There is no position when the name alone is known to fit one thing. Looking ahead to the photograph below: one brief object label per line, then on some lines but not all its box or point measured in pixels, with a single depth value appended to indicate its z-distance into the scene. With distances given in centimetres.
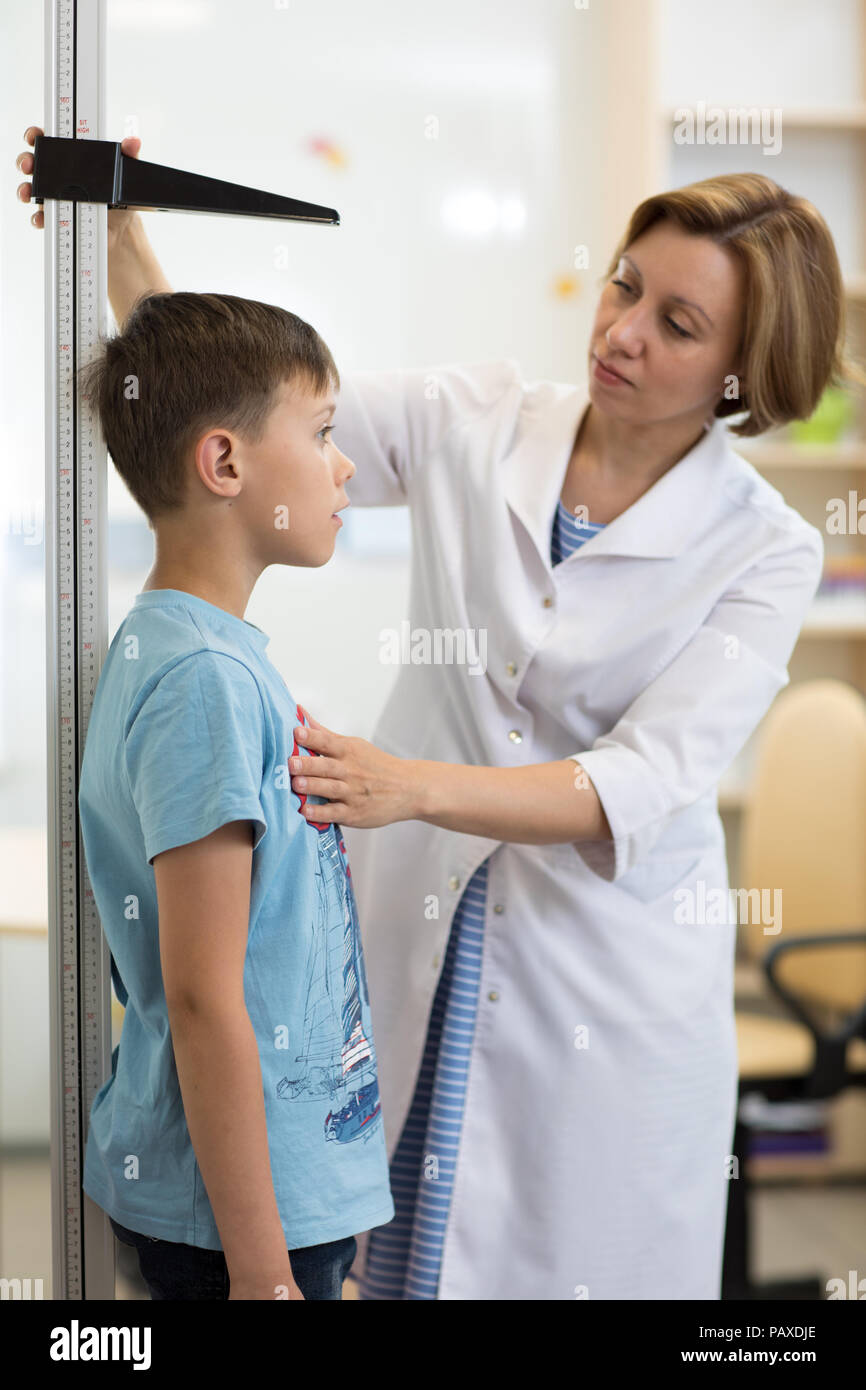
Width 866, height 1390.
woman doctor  110
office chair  200
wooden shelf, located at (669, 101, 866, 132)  238
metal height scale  94
